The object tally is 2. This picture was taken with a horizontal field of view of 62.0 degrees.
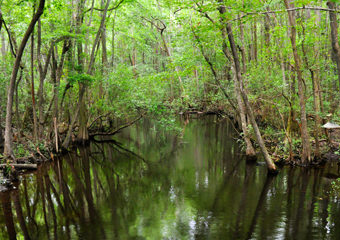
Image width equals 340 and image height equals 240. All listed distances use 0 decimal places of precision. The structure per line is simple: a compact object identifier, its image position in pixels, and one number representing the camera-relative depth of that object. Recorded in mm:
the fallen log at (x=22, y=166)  10476
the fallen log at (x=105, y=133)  19917
